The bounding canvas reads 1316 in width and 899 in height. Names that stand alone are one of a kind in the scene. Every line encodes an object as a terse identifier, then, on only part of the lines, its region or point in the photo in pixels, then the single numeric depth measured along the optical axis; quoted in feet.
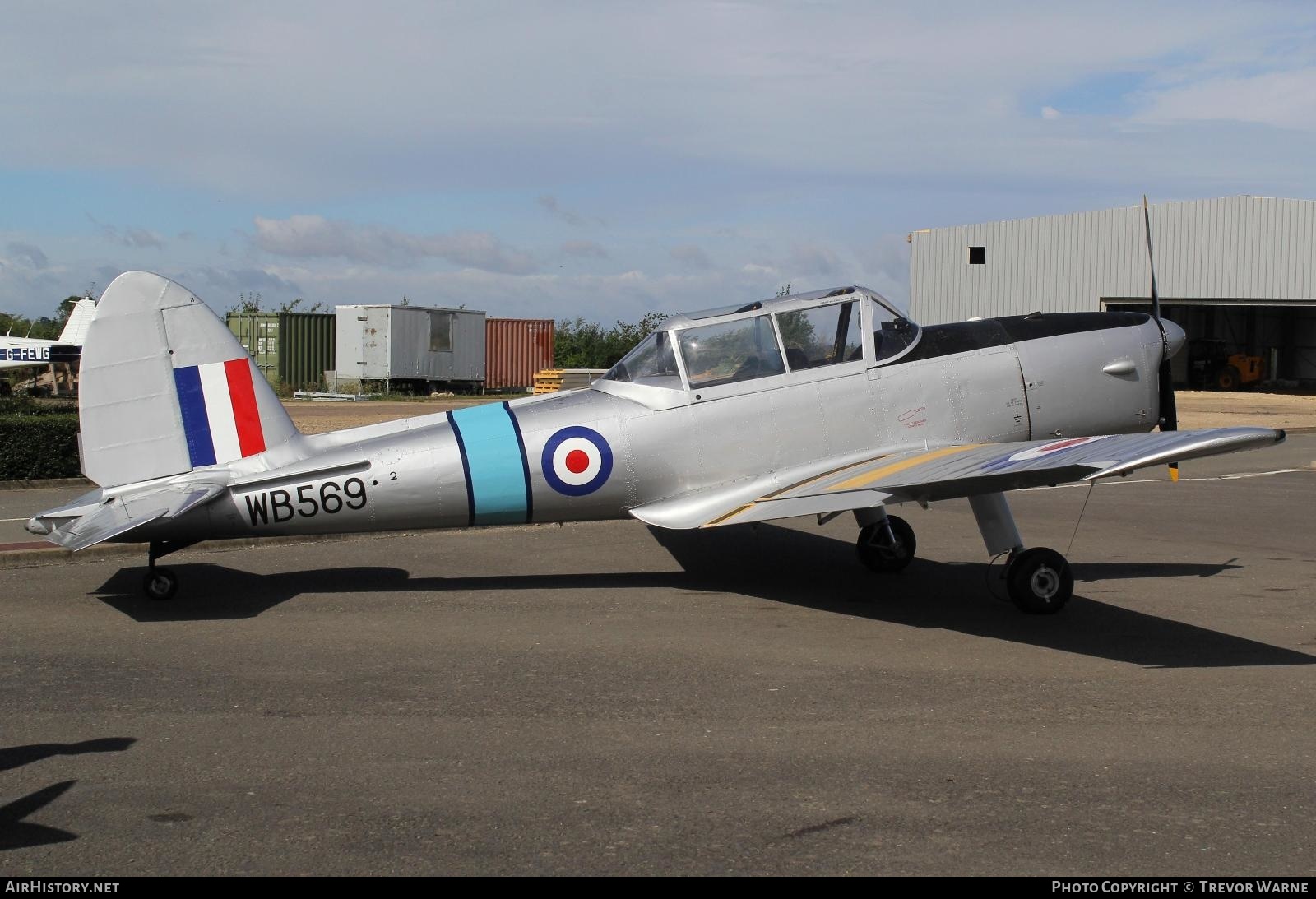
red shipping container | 150.61
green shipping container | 134.21
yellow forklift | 139.33
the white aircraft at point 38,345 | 113.60
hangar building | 125.08
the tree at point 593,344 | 176.45
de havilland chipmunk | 27.37
